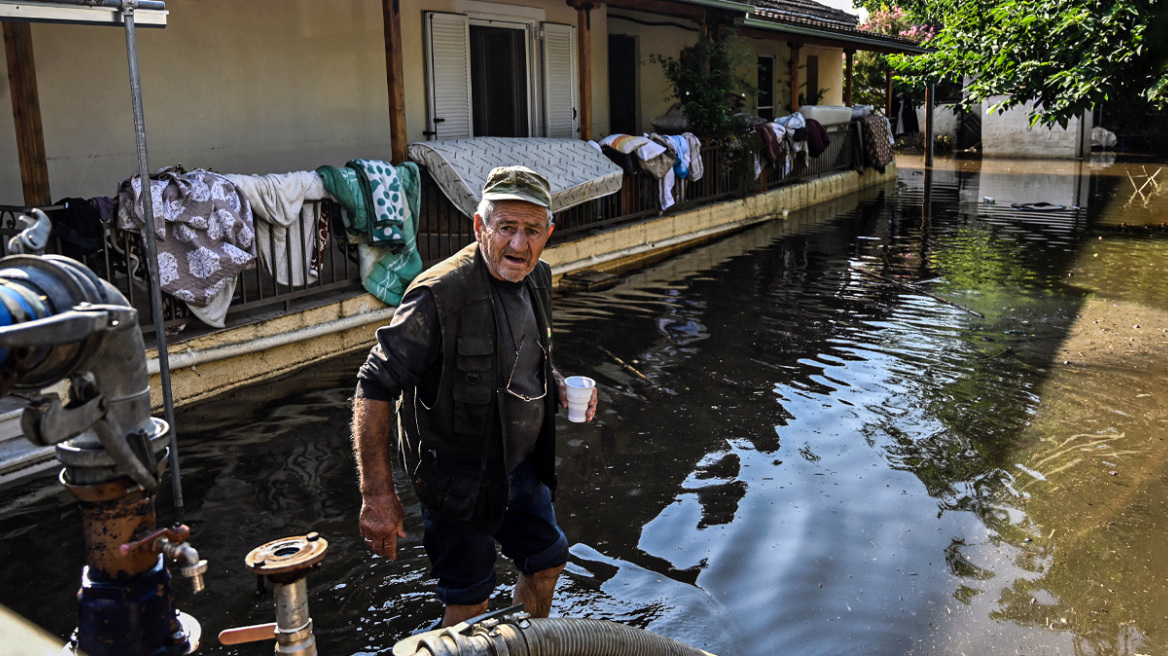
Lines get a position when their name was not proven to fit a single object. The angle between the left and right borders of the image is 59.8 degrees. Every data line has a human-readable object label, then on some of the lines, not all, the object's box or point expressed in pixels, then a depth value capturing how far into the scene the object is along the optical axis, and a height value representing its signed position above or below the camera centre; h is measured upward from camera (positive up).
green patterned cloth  8.25 -0.62
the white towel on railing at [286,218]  7.55 -0.56
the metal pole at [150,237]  4.57 -0.42
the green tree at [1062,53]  10.04 +0.78
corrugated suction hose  2.24 -1.15
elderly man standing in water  3.08 -0.83
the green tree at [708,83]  14.19 +0.70
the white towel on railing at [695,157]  13.70 -0.32
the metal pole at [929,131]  23.95 -0.09
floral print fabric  6.83 -0.58
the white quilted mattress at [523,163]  9.47 -0.27
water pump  1.73 -0.52
